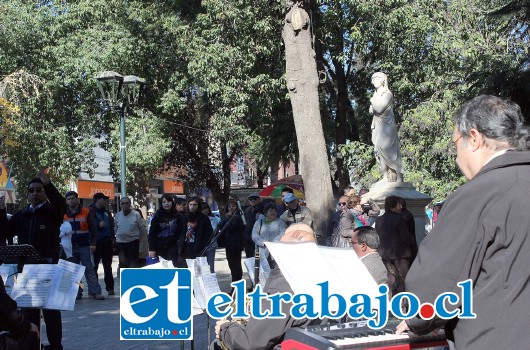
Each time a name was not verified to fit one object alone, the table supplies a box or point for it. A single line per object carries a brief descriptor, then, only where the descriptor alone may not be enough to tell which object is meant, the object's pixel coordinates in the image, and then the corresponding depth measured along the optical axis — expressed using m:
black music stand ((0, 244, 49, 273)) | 6.77
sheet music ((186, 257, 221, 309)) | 6.66
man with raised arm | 8.09
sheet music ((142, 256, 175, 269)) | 6.34
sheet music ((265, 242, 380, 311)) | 3.67
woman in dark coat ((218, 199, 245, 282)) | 14.78
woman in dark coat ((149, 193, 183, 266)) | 12.88
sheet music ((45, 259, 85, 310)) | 6.71
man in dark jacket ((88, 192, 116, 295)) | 14.85
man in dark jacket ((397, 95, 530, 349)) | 2.85
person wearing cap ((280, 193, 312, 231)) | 13.07
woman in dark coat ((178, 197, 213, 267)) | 12.59
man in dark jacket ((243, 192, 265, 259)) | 15.21
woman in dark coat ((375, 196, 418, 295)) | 10.85
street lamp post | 17.73
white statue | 13.95
